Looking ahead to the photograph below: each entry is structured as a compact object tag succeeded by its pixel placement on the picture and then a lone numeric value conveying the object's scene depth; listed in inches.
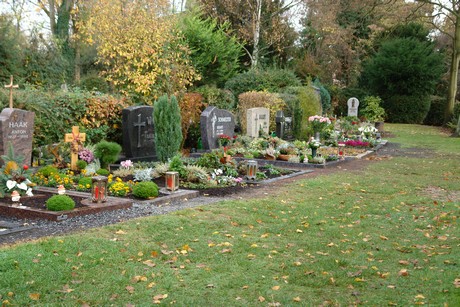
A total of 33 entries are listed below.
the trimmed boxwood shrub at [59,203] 308.7
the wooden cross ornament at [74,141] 470.6
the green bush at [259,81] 1154.7
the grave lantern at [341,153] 694.9
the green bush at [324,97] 1300.4
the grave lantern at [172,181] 391.7
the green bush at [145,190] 365.7
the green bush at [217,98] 844.0
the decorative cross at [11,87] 447.9
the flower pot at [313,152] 645.3
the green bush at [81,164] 470.6
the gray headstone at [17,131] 433.7
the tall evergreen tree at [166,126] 532.7
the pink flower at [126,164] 500.1
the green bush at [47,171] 422.3
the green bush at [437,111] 1636.3
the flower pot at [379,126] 1250.0
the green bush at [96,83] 949.8
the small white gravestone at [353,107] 1280.8
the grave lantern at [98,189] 332.2
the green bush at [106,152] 508.7
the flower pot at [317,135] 823.7
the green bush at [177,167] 452.1
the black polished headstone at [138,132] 589.3
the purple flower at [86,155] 488.7
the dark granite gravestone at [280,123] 839.7
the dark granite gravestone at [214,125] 671.1
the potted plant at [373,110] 1466.5
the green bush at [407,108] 1569.9
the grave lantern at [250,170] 484.1
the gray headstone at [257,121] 784.3
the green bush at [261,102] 906.1
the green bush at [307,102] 963.3
